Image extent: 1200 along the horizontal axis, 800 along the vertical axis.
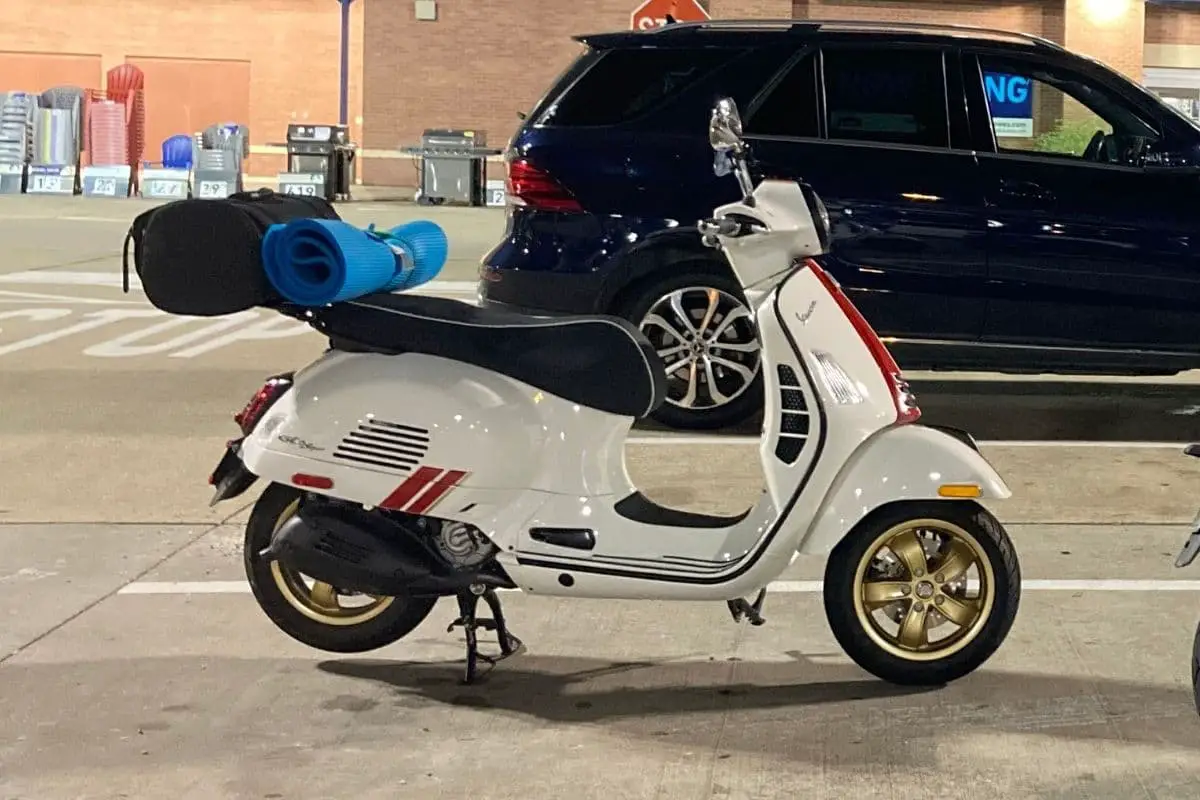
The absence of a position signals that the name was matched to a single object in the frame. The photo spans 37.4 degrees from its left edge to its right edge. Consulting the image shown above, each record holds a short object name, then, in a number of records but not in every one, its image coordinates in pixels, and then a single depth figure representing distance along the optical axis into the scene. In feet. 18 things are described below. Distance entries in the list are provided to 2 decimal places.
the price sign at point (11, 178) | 91.45
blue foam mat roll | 14.28
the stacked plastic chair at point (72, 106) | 91.97
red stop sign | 48.75
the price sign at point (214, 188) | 89.94
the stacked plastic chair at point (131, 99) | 93.61
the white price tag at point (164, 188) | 91.56
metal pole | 98.81
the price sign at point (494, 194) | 93.50
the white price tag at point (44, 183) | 91.61
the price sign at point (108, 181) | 91.09
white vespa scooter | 14.74
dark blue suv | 25.50
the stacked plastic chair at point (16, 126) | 91.04
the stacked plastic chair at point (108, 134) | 92.07
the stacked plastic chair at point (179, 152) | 94.84
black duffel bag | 14.55
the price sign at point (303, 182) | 88.51
